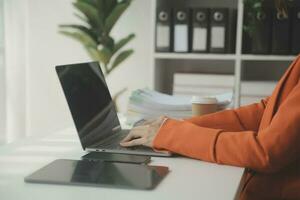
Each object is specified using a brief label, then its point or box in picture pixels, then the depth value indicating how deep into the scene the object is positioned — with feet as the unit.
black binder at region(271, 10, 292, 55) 7.86
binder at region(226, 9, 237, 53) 8.22
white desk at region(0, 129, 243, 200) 2.84
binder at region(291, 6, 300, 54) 7.81
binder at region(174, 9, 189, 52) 8.27
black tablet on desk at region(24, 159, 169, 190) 3.00
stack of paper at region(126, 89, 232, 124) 5.23
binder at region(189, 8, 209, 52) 8.14
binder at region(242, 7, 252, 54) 8.07
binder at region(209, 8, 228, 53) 8.08
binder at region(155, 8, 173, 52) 8.39
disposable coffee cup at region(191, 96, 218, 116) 5.02
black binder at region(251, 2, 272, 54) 7.93
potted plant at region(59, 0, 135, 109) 8.89
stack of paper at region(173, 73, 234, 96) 8.36
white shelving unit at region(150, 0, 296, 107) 8.15
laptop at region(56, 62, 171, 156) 4.01
